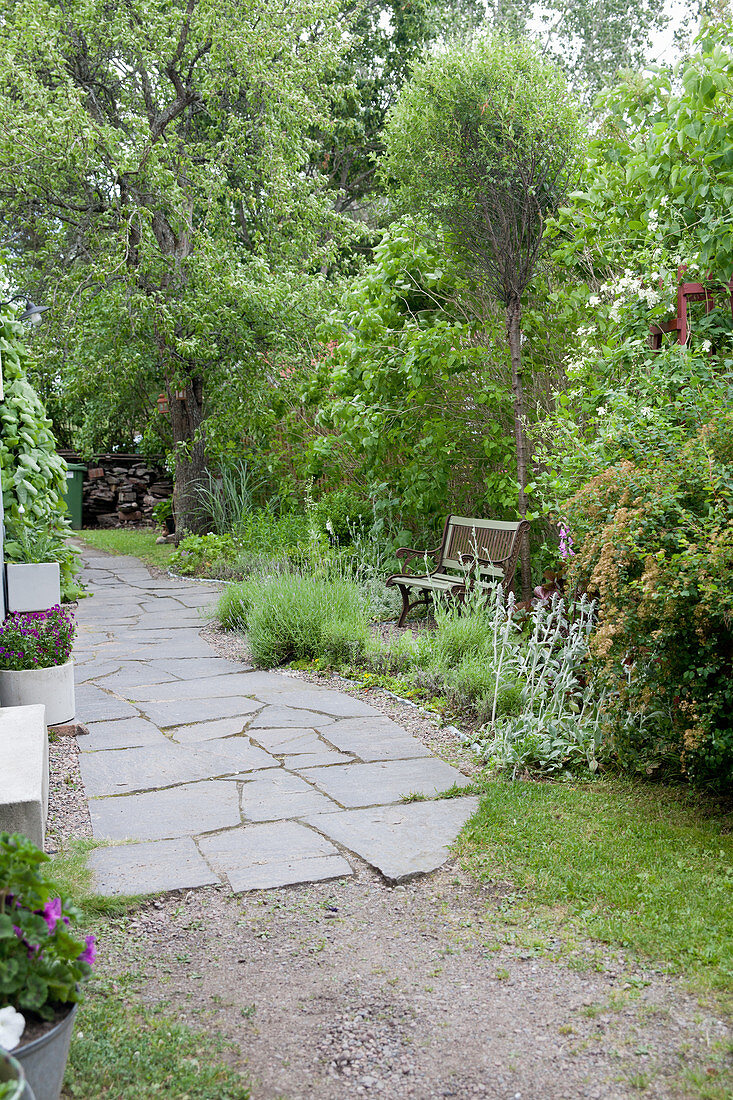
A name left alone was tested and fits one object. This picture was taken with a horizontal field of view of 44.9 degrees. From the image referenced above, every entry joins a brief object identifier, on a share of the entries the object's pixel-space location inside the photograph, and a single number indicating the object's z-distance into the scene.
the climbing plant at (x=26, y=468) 5.17
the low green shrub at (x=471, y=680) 4.63
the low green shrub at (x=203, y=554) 9.73
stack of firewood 16.39
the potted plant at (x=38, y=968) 1.55
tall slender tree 5.91
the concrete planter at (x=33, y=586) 4.57
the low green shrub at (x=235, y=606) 6.82
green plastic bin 15.41
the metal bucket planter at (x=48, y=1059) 1.53
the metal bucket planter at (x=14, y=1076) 1.29
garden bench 6.18
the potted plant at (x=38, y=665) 4.24
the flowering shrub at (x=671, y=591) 3.10
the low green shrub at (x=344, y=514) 8.80
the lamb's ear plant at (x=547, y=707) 3.96
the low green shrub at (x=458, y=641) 5.12
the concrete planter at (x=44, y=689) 4.22
